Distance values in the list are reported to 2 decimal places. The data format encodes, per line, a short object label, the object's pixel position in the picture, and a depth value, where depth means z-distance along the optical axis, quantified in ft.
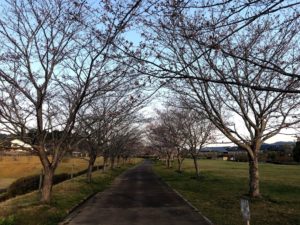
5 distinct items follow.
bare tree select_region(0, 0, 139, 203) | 25.73
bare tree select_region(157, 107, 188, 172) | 67.70
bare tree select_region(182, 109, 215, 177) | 64.57
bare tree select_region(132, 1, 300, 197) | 27.70
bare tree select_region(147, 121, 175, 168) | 82.30
